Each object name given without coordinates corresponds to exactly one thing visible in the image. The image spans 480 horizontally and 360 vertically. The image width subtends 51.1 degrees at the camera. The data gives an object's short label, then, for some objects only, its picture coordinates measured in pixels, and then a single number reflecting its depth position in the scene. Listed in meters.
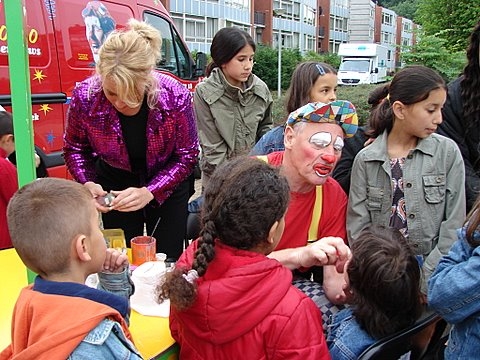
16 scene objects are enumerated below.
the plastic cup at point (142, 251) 2.15
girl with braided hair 1.41
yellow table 1.59
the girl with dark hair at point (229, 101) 3.54
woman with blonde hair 2.20
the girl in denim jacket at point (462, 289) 1.44
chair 1.53
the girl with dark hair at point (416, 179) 2.14
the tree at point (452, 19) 12.92
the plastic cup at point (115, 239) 2.14
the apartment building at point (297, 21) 29.92
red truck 4.41
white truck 33.22
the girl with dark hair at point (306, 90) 2.77
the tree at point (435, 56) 10.42
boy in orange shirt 1.19
